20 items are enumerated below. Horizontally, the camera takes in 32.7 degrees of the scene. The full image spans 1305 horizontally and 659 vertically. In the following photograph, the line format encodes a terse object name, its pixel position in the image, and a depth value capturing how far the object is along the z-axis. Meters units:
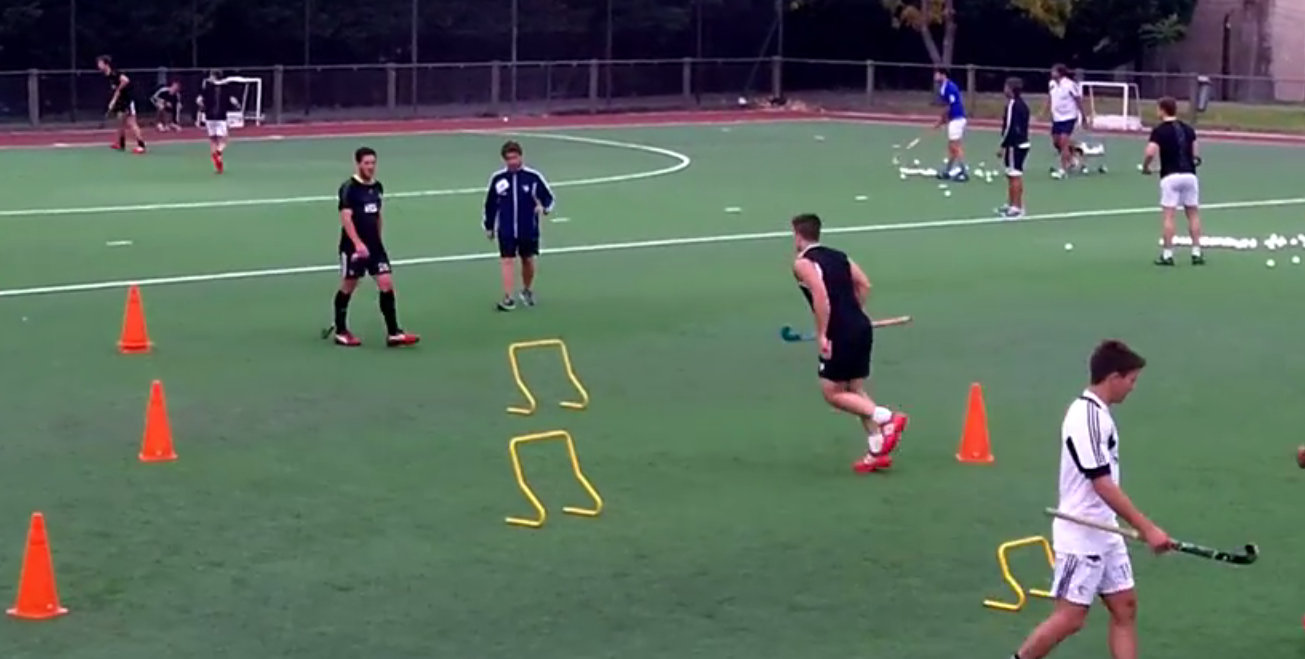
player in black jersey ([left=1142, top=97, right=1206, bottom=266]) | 25.36
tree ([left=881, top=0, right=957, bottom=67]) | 62.66
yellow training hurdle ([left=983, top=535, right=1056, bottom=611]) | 10.77
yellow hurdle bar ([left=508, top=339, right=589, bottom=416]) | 15.86
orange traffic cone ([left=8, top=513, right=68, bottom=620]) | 10.31
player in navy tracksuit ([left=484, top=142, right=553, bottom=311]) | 21.45
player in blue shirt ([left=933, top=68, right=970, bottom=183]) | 36.75
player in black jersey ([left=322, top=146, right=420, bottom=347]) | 19.17
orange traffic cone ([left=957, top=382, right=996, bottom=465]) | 14.31
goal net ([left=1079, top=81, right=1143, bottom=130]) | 51.16
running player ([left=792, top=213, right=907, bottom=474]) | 13.97
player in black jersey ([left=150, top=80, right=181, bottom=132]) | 49.94
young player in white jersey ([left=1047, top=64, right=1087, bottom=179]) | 37.72
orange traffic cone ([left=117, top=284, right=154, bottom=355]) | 18.62
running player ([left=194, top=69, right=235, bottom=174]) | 37.88
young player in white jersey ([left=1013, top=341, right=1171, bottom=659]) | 8.82
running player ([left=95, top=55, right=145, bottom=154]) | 42.06
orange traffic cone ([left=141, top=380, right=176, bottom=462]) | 14.18
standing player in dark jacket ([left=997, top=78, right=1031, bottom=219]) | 30.86
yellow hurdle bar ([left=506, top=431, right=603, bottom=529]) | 12.44
